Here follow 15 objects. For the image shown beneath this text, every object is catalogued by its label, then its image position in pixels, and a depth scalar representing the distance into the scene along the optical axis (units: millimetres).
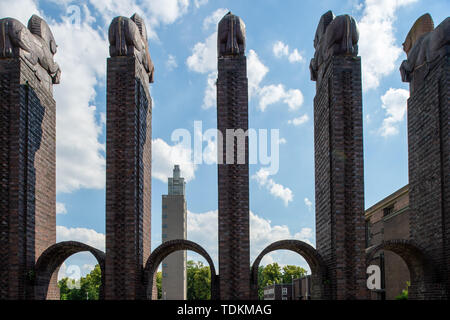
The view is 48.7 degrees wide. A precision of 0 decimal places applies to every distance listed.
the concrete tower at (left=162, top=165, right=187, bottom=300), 74125
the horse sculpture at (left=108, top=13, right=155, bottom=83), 17547
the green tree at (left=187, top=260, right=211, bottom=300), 84631
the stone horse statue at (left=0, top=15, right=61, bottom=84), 17078
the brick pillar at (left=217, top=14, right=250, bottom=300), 16141
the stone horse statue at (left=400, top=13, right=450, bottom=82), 17141
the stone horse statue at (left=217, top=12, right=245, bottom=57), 17734
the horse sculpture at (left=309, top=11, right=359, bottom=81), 17078
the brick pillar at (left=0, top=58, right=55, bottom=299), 16172
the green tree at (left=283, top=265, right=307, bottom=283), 91250
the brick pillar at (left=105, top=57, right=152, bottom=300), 16266
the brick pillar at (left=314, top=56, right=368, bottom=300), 15984
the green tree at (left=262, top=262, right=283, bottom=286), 93875
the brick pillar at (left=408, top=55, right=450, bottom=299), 16641
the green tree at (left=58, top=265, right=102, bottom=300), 77875
